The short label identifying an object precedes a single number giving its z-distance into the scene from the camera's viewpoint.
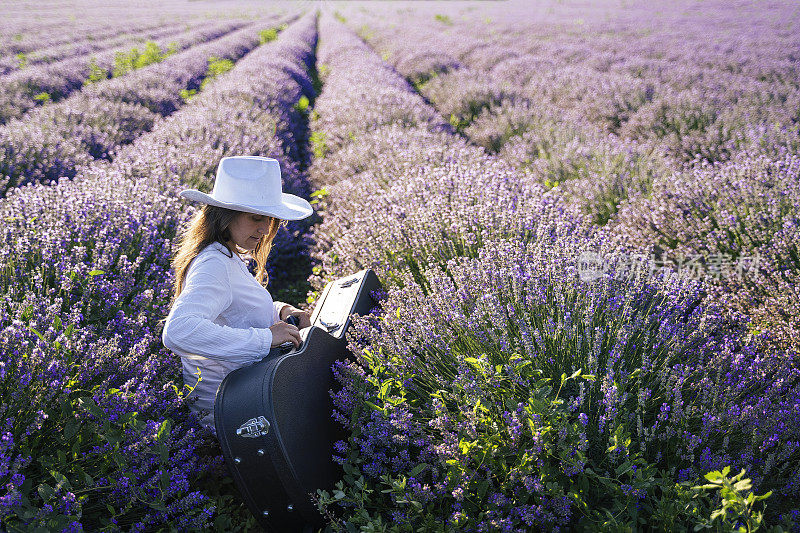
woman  1.70
